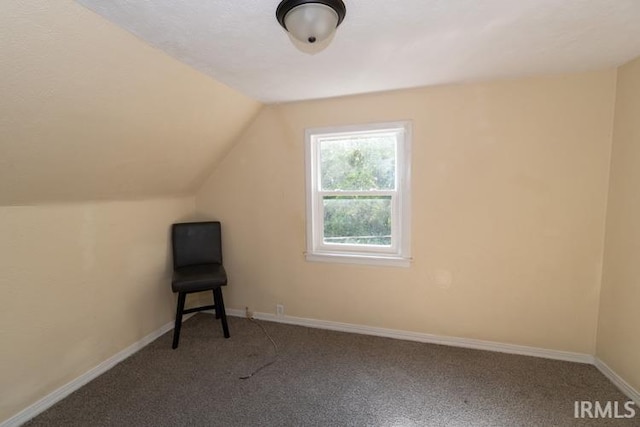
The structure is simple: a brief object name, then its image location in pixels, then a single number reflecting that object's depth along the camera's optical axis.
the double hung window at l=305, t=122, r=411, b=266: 2.41
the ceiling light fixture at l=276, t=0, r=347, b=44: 1.12
